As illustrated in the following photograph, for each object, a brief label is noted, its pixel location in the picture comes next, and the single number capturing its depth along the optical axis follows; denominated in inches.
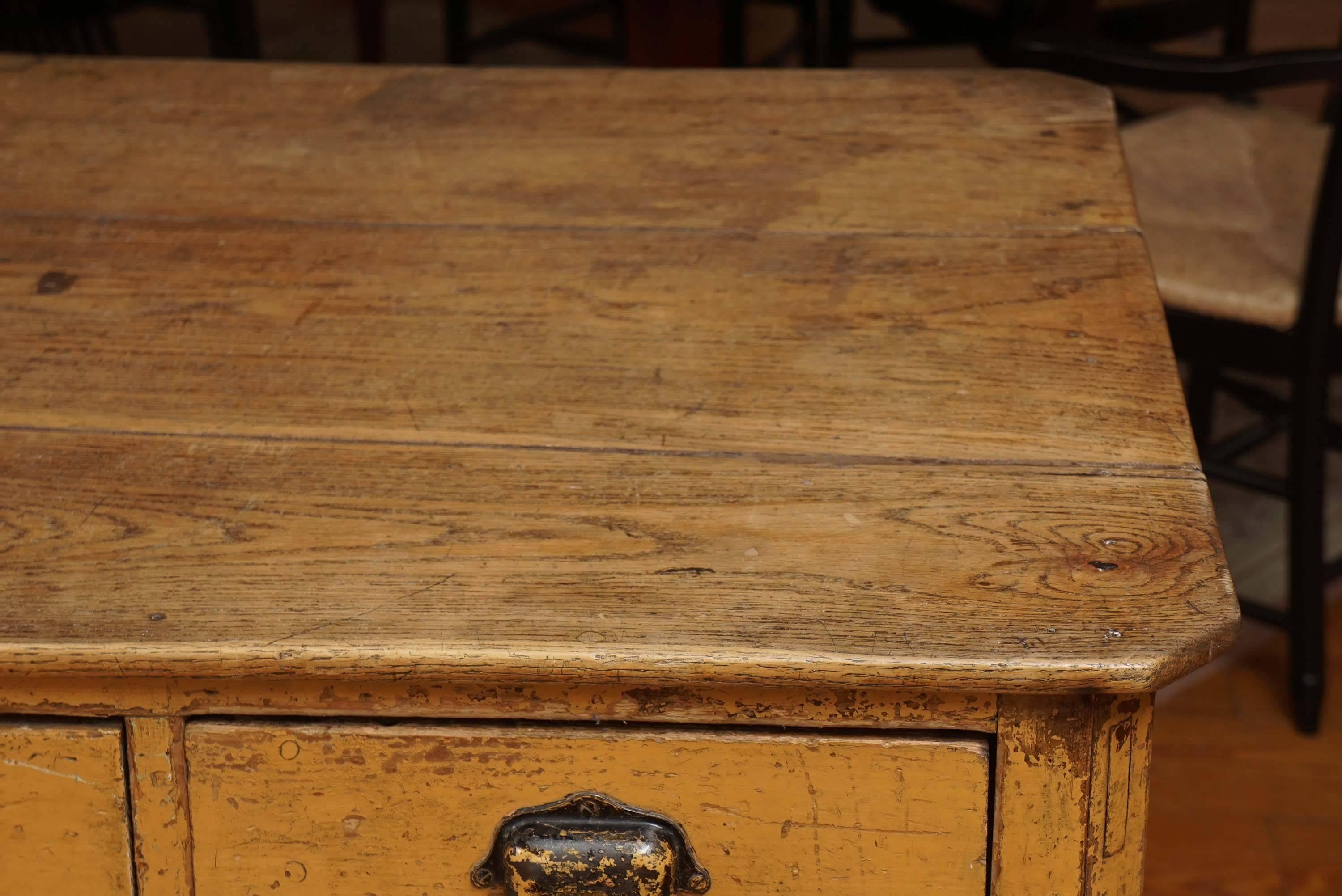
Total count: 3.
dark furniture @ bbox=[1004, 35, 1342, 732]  99.3
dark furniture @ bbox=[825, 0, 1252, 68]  158.6
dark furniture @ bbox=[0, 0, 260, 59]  182.1
